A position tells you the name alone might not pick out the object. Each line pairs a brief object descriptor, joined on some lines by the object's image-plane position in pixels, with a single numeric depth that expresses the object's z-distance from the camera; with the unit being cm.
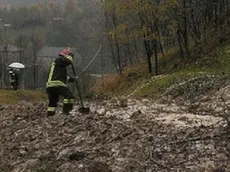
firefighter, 1427
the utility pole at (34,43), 6997
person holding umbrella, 2961
